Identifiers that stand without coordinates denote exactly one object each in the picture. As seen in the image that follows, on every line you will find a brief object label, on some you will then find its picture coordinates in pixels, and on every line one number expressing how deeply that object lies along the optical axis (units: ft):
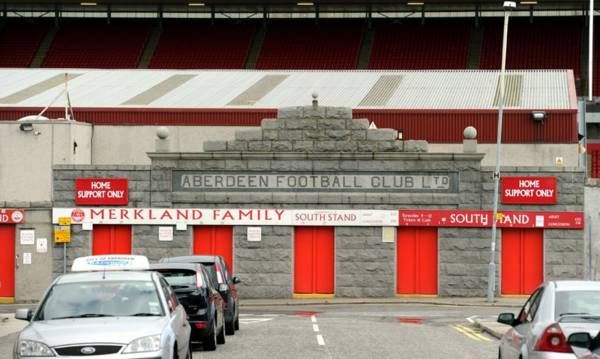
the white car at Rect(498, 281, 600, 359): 41.60
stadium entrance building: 133.08
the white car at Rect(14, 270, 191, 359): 47.83
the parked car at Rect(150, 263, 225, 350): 70.69
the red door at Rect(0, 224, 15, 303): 136.36
